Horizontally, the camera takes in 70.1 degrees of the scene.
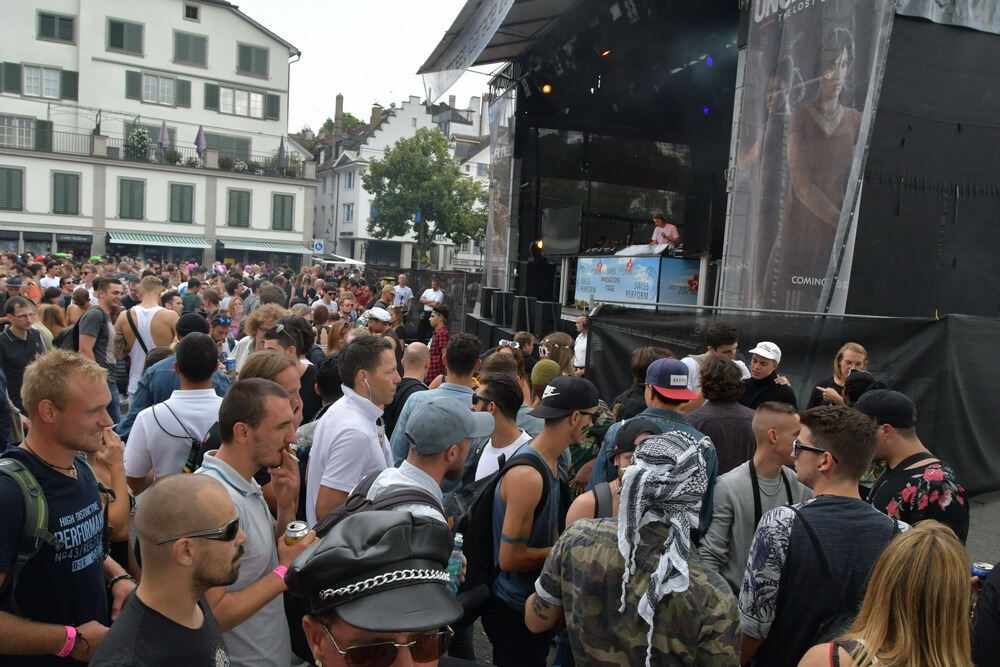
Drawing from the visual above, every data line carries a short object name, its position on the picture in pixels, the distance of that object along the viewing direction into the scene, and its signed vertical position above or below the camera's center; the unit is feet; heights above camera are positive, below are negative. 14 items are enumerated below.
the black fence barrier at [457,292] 67.56 -3.05
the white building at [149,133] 116.78 +18.36
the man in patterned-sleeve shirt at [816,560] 8.27 -3.24
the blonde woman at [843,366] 19.17 -2.19
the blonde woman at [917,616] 6.30 -2.91
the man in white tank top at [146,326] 21.97 -2.67
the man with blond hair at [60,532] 7.25 -3.17
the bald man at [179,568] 6.08 -2.88
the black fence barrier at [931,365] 21.68 -2.37
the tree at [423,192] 147.84 +13.92
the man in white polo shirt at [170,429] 11.85 -3.12
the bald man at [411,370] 17.22 -2.81
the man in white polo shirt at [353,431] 10.96 -2.81
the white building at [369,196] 173.68 +14.67
